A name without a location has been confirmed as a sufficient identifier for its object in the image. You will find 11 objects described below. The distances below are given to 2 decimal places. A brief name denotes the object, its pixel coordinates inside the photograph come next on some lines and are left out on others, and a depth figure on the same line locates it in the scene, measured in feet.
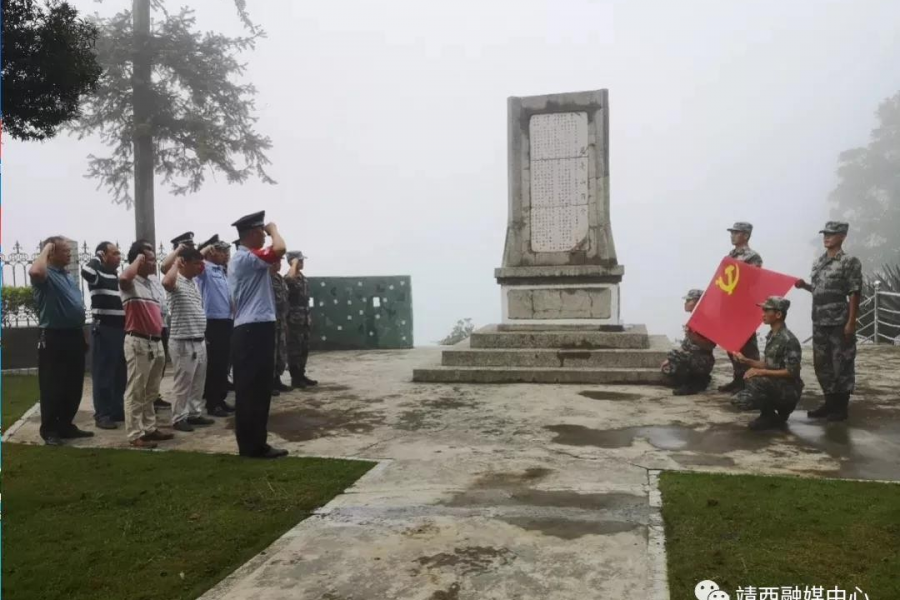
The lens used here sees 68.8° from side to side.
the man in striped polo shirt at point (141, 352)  16.35
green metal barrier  38.68
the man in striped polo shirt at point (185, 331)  17.67
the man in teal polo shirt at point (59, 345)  16.60
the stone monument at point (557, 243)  26.78
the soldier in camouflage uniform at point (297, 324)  24.80
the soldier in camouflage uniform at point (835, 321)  17.11
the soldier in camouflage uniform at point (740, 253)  21.66
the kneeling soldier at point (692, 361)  22.02
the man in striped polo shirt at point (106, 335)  18.20
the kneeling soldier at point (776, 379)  16.44
